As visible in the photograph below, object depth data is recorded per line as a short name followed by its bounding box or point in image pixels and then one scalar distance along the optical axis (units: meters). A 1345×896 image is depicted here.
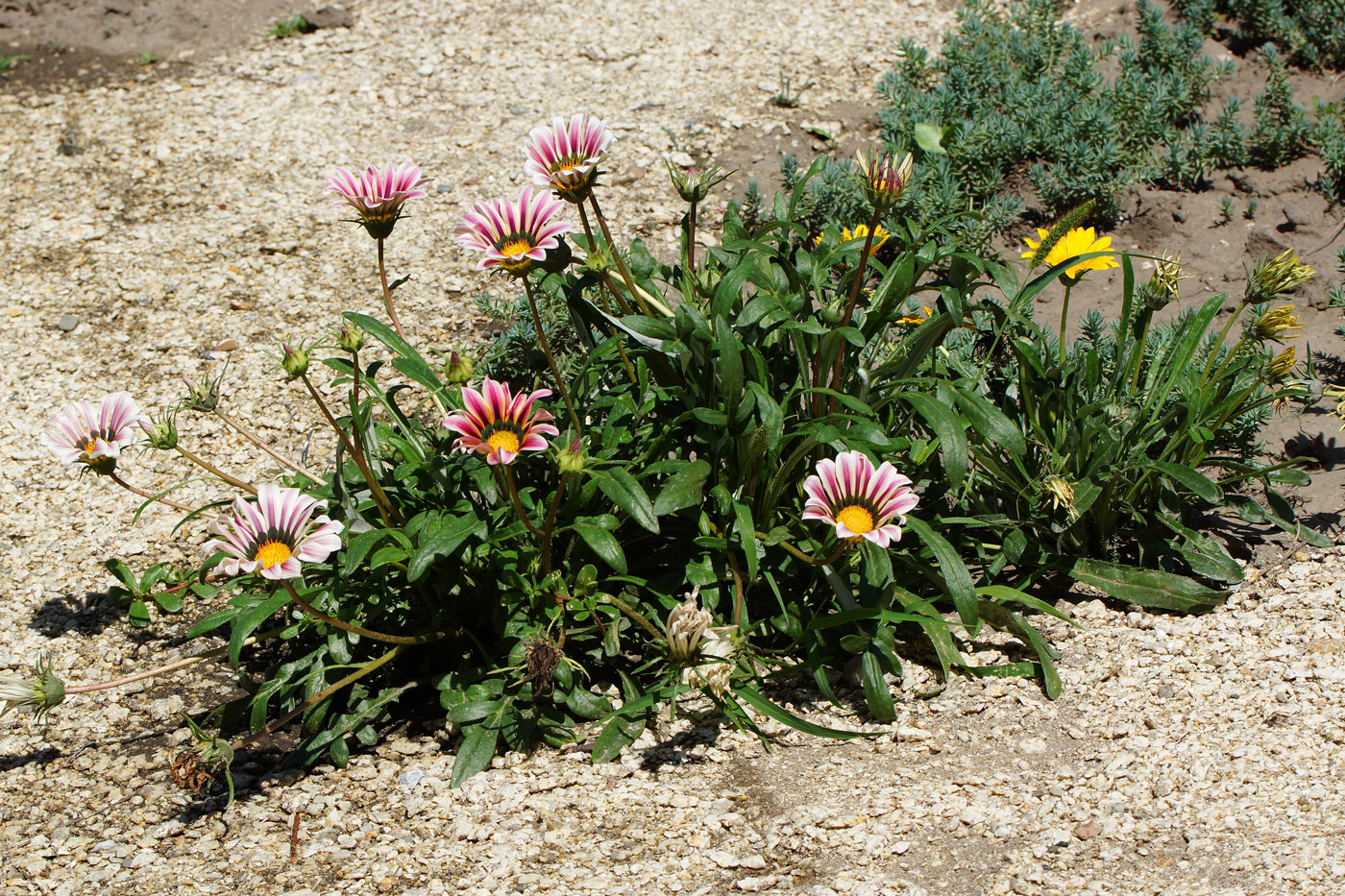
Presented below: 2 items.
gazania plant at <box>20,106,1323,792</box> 1.78
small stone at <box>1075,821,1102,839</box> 1.71
